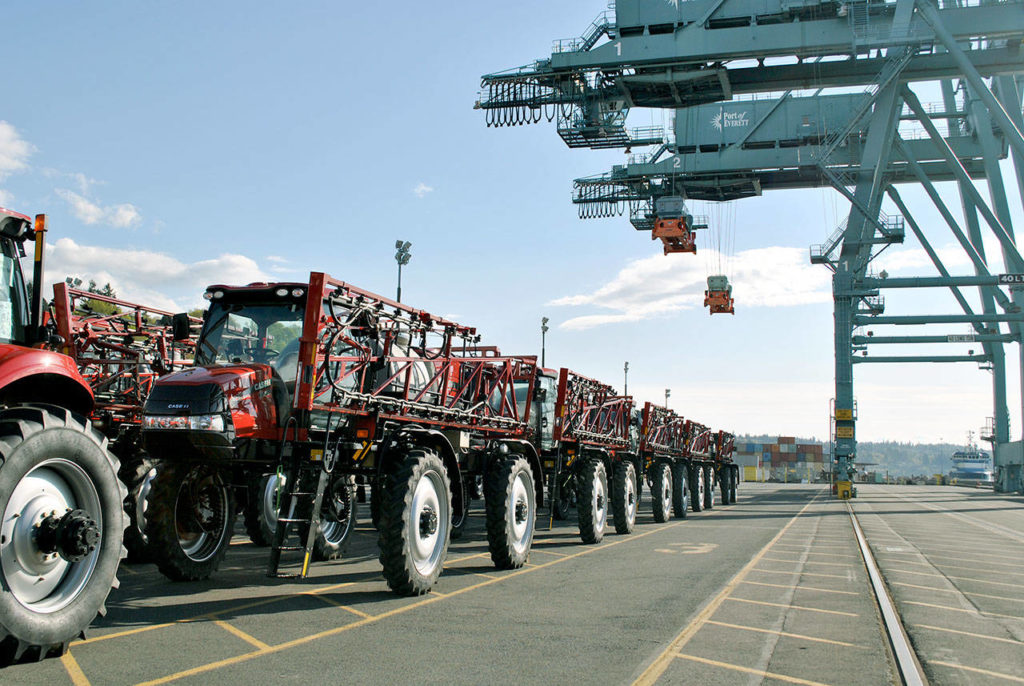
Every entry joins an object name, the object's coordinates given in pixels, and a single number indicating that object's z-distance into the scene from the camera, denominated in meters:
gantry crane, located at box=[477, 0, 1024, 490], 30.69
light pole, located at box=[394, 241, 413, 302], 25.36
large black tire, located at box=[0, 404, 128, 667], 4.93
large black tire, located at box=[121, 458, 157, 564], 10.55
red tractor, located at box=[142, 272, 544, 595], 7.85
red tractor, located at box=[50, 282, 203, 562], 10.86
